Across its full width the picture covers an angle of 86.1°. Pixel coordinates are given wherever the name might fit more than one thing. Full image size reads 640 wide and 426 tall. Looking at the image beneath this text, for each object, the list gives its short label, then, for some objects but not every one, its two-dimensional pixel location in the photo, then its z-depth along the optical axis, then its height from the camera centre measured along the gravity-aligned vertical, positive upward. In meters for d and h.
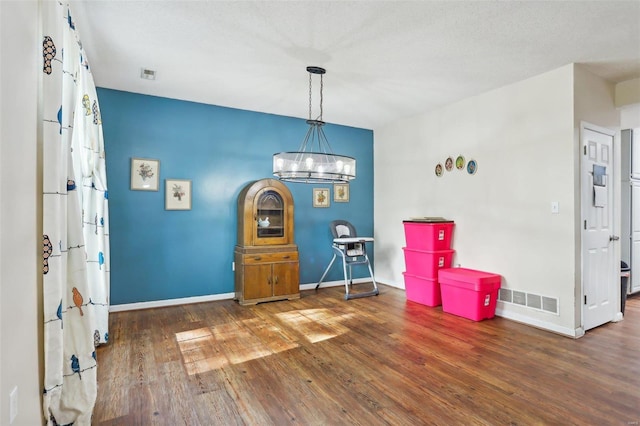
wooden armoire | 4.45 -0.50
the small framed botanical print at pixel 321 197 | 5.46 +0.20
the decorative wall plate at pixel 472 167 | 4.31 +0.53
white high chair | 4.89 -0.55
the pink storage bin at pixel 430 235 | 4.39 -0.35
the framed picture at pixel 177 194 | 4.39 +0.20
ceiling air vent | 3.54 +1.43
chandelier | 3.29 +0.42
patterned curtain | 1.68 -0.12
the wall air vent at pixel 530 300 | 3.52 -0.99
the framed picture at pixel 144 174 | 4.21 +0.45
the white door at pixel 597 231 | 3.46 -0.24
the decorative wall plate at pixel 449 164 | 4.62 +0.61
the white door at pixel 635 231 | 4.94 -0.33
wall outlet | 1.27 -0.73
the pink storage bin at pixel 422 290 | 4.38 -1.07
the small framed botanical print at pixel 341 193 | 5.66 +0.27
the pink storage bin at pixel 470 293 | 3.76 -0.96
